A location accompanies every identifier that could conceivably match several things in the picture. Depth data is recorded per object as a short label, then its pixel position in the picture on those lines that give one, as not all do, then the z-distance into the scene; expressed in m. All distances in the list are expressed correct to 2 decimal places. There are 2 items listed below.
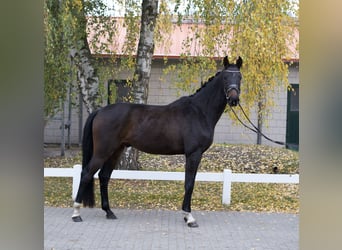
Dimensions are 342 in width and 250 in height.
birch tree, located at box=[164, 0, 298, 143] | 9.05
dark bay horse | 6.42
